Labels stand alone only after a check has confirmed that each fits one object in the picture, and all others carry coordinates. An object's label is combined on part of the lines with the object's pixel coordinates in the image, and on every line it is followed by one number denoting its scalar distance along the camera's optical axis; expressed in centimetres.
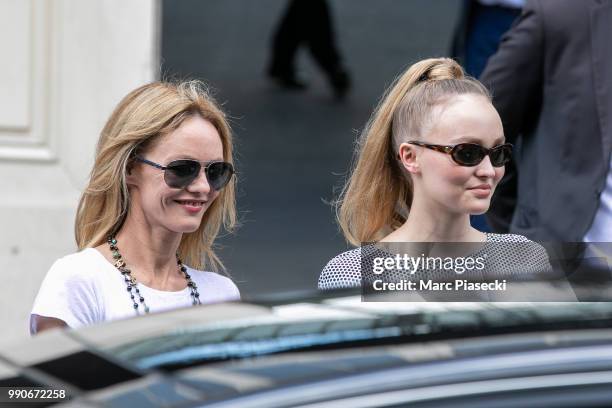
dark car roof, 423
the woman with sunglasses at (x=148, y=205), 662
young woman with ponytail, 650
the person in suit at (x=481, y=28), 1107
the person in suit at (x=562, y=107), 864
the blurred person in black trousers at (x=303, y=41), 2642
